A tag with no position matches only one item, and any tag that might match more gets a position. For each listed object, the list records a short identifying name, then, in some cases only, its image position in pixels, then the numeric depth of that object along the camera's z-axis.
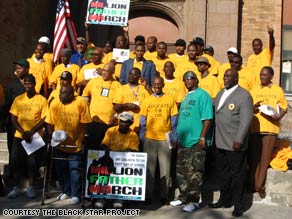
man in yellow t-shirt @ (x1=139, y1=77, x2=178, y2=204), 7.75
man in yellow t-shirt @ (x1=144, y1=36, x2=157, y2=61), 9.87
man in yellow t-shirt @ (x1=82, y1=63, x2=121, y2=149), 8.22
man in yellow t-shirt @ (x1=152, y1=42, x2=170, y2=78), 9.45
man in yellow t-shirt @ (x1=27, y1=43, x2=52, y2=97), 9.44
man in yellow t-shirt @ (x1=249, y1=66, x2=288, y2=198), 7.91
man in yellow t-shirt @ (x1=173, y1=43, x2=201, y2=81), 9.10
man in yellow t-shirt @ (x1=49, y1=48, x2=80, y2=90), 9.32
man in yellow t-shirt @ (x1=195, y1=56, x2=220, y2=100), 8.45
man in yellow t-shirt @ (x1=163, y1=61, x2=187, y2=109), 8.27
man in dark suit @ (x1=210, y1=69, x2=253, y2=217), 7.27
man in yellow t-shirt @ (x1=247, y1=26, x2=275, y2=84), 9.48
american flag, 10.98
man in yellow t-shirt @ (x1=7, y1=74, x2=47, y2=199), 8.04
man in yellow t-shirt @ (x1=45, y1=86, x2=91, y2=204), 7.82
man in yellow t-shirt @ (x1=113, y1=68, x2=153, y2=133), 8.08
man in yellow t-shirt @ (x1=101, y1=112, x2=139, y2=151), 7.69
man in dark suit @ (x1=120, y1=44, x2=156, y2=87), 8.79
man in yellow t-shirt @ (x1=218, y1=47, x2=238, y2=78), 8.75
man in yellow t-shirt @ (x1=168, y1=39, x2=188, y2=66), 9.57
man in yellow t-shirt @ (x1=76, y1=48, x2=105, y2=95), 9.12
